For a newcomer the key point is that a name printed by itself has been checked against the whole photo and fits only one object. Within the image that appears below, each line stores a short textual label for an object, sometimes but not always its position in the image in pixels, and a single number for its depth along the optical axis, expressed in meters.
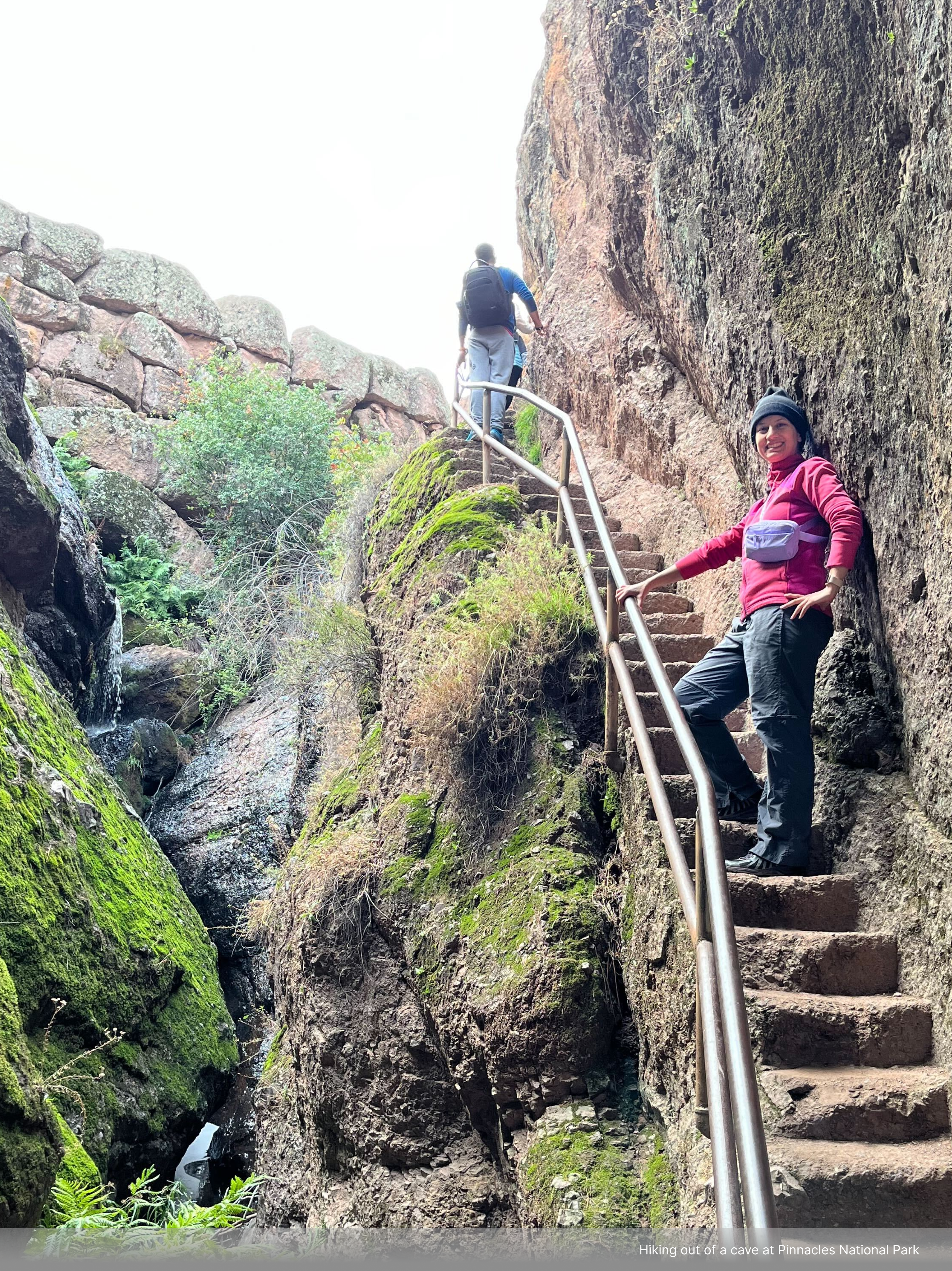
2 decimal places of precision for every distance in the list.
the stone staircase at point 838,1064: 2.69
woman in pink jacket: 3.74
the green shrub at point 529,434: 10.05
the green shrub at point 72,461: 15.31
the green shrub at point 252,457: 14.88
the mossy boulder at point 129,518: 15.23
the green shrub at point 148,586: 14.34
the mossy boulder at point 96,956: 5.98
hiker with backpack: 9.01
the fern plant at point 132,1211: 4.18
